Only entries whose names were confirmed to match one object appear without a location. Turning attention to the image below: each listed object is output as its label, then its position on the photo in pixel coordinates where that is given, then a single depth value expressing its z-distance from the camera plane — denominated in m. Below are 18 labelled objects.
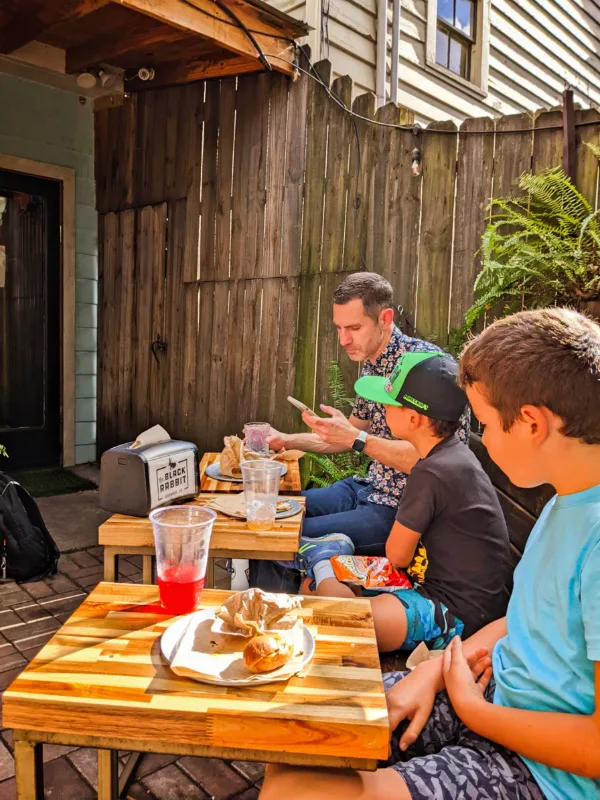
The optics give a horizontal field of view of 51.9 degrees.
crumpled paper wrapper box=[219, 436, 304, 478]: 2.63
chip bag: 2.05
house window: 6.41
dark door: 6.09
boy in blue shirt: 1.08
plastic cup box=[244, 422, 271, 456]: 2.91
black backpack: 3.63
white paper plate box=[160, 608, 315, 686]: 1.11
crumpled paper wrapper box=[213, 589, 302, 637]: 1.27
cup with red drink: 1.37
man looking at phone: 2.64
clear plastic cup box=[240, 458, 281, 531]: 1.94
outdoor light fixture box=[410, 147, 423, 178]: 3.97
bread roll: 1.14
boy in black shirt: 1.84
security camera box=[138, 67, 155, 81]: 5.68
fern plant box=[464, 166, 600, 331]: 2.87
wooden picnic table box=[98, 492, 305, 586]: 1.87
